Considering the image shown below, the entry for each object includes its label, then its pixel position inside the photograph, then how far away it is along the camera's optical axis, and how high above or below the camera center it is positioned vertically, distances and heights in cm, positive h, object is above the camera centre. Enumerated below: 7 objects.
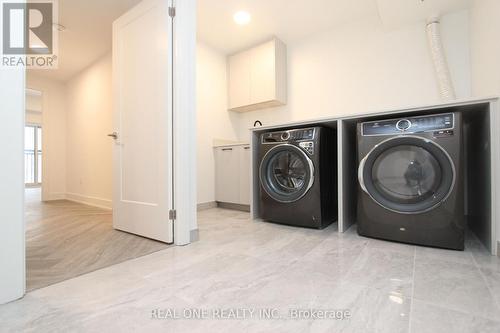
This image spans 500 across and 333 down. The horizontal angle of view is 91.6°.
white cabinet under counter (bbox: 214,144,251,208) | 290 -10
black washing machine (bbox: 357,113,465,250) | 144 -10
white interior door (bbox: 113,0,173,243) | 171 +35
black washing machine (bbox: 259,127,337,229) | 196 -9
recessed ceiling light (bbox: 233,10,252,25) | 264 +166
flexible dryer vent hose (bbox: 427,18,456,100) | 221 +97
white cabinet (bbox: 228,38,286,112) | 310 +119
